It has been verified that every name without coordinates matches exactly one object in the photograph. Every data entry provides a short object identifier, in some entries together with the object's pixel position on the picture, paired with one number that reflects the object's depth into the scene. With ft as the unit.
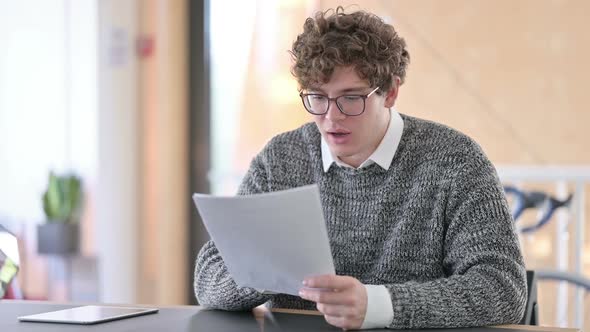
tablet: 13.08
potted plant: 23.10
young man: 13.27
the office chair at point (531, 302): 13.60
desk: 12.81
